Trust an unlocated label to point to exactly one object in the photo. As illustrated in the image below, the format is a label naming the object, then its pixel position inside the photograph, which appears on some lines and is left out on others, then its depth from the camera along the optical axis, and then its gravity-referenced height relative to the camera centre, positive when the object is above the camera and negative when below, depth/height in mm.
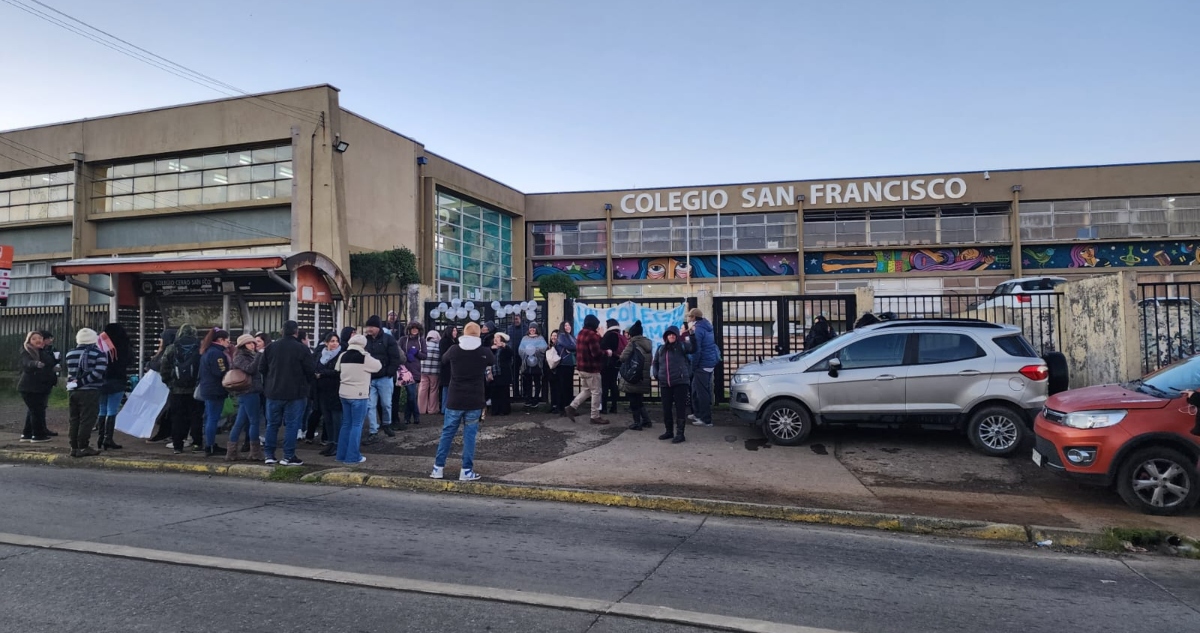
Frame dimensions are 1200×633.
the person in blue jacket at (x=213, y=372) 9367 -466
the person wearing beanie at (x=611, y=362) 11844 -492
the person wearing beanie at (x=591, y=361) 11331 -446
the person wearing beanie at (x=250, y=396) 9125 -789
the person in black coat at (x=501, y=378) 12211 -789
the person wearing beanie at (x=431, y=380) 12375 -815
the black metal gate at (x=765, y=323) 13070 +162
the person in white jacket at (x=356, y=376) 8648 -491
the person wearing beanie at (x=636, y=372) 10898 -611
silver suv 9047 -714
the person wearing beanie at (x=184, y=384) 9766 -651
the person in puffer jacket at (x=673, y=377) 10117 -641
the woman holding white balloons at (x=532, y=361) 12797 -491
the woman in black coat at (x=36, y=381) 10359 -636
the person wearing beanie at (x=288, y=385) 8734 -598
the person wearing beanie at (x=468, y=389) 7930 -614
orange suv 6664 -1135
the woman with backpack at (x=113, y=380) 9883 -597
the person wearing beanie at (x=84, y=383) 9398 -597
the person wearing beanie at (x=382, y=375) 10125 -583
